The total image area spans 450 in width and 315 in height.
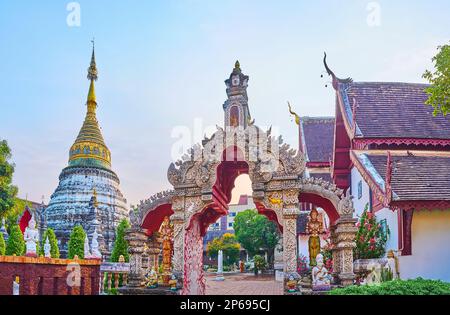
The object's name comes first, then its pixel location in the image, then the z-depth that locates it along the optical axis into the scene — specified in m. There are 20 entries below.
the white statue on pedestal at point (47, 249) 17.44
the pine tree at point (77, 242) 27.43
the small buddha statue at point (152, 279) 10.48
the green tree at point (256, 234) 41.00
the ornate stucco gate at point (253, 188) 9.76
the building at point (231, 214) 73.19
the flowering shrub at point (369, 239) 12.59
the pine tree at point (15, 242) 25.67
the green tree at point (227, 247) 51.72
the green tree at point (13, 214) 26.36
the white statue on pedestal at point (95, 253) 15.03
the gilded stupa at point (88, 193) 35.00
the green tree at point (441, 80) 10.55
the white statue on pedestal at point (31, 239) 12.43
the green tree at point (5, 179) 24.68
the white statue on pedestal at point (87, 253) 15.31
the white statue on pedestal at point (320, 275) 9.41
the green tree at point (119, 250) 22.55
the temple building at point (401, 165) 11.76
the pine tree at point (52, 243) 28.62
